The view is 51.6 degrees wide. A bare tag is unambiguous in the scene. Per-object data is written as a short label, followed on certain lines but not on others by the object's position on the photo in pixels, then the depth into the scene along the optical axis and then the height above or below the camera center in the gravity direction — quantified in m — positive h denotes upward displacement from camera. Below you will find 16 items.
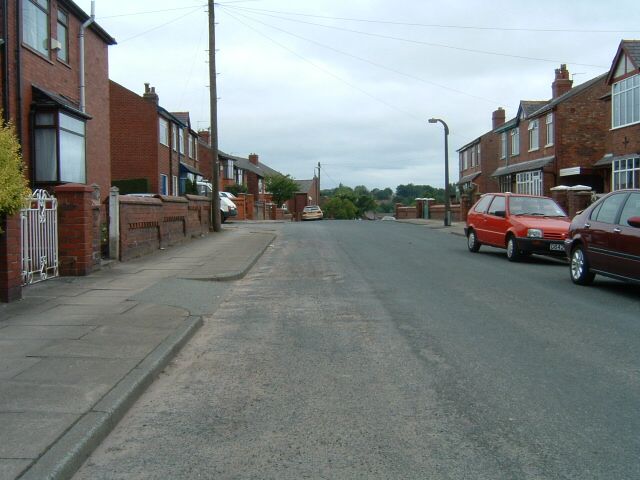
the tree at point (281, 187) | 68.69 +3.05
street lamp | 34.31 +2.43
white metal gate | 10.05 -0.32
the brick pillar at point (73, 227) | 11.40 -0.16
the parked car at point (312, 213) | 56.75 +0.24
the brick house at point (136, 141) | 35.56 +4.15
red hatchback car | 15.29 -0.23
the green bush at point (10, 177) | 7.52 +0.48
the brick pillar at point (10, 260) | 8.63 -0.56
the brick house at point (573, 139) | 32.78 +3.83
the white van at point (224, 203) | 38.91 +0.82
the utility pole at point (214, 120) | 25.78 +3.86
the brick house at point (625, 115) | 23.92 +3.74
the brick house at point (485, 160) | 49.28 +4.31
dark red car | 10.07 -0.41
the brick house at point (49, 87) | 15.77 +3.50
